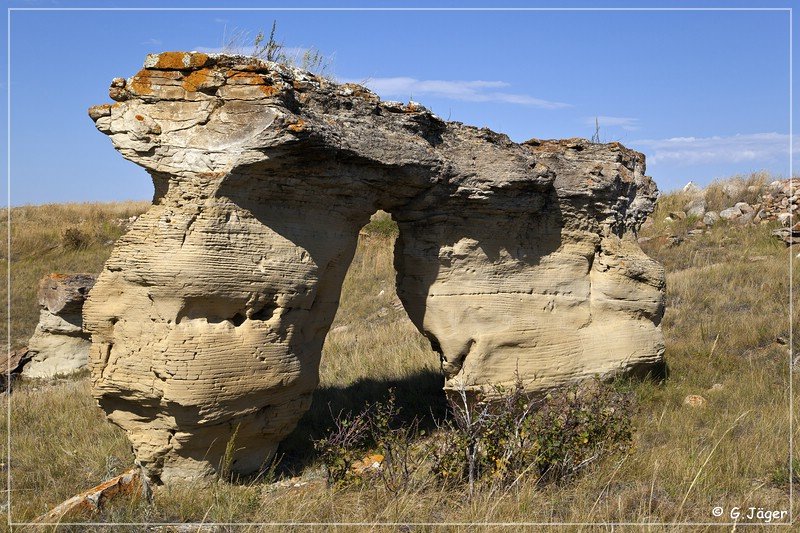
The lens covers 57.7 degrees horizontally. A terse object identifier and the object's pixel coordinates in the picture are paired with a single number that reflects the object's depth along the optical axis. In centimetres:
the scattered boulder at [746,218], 1769
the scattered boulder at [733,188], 1931
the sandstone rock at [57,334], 1245
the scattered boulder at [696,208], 1887
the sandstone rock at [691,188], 2064
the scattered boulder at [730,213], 1809
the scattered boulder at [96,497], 490
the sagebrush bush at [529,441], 548
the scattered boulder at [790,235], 1498
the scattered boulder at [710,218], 1816
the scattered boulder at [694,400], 739
